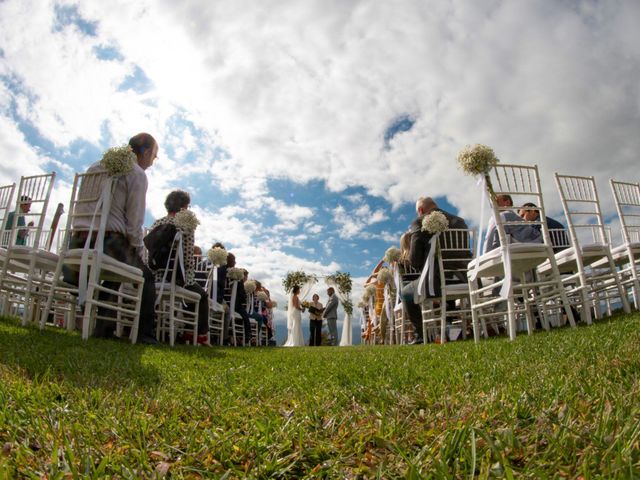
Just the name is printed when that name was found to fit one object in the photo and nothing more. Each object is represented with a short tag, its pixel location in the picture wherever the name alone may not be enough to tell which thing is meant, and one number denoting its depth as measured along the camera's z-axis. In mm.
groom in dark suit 13602
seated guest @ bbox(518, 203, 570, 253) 5871
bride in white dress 13564
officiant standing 13578
